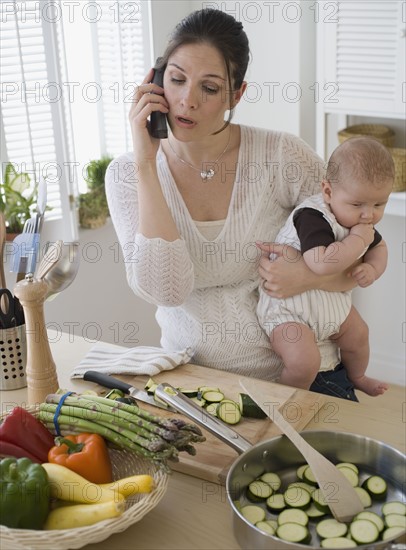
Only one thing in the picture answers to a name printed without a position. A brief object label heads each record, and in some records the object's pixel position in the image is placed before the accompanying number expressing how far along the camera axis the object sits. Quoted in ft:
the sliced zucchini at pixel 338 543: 3.51
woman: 5.63
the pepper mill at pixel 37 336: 4.81
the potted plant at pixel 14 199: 8.61
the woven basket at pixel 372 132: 9.98
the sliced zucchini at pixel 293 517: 3.74
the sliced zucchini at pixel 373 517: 3.63
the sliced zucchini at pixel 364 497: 3.90
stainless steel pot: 3.96
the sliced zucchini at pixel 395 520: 3.62
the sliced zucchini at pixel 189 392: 5.05
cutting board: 4.36
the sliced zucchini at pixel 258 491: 3.96
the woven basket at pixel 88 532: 3.44
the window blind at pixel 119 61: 9.98
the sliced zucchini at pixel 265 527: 3.62
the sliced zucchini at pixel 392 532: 3.46
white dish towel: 5.43
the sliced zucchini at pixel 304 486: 4.01
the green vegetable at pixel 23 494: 3.57
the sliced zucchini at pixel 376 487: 3.93
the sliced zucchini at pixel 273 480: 4.05
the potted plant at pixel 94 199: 10.03
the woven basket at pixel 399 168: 9.48
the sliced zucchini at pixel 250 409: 4.79
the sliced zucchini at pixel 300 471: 4.13
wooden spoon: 3.79
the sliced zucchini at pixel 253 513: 3.75
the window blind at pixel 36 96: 8.51
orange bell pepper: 3.95
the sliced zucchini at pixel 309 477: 4.07
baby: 5.52
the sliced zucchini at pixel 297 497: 3.87
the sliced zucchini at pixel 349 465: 4.09
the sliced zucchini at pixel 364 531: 3.51
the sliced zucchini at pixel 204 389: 5.07
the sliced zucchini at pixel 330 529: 3.65
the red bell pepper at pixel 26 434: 4.13
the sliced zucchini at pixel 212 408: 4.85
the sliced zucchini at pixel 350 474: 4.01
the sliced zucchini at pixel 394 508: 3.74
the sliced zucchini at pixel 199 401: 4.94
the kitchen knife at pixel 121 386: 4.93
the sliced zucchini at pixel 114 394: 4.77
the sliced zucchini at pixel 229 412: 4.76
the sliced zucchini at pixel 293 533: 3.56
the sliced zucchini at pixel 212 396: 4.97
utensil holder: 5.34
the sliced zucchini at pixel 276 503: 3.86
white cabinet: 9.06
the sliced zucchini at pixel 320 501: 3.85
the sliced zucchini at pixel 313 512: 3.83
